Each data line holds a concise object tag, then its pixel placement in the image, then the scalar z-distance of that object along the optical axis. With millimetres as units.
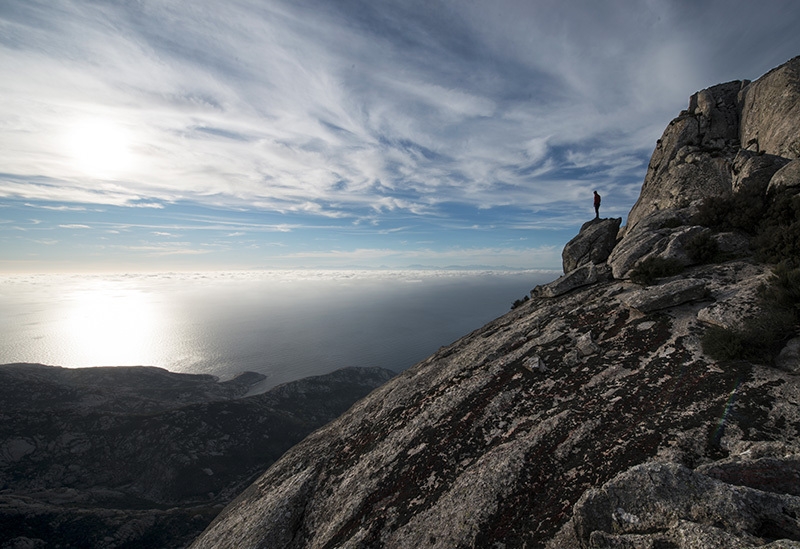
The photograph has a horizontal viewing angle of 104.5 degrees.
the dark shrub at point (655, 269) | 15664
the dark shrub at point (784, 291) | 10117
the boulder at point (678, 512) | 5242
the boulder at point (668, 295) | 12969
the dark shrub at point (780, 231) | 13391
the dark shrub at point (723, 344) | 9797
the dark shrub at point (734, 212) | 16828
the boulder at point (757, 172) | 18922
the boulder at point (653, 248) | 17062
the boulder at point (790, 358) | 8906
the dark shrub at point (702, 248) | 16078
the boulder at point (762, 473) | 5969
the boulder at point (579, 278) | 19422
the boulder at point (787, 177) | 16750
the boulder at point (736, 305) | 10859
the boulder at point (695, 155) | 25422
